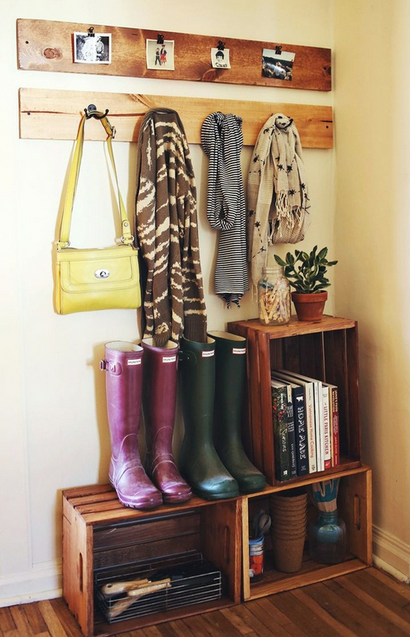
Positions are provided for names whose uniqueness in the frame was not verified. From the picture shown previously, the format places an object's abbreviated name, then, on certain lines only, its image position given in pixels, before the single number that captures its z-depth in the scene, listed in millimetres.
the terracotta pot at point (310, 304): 2494
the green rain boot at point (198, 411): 2330
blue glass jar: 2572
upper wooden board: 2252
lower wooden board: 2264
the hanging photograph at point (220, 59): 2483
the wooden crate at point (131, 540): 2156
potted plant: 2492
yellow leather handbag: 2271
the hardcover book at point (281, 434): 2395
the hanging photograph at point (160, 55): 2395
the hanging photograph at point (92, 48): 2295
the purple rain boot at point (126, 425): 2199
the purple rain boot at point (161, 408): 2297
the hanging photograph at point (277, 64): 2570
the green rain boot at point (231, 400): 2408
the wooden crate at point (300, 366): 2402
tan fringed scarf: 2527
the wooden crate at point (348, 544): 2418
